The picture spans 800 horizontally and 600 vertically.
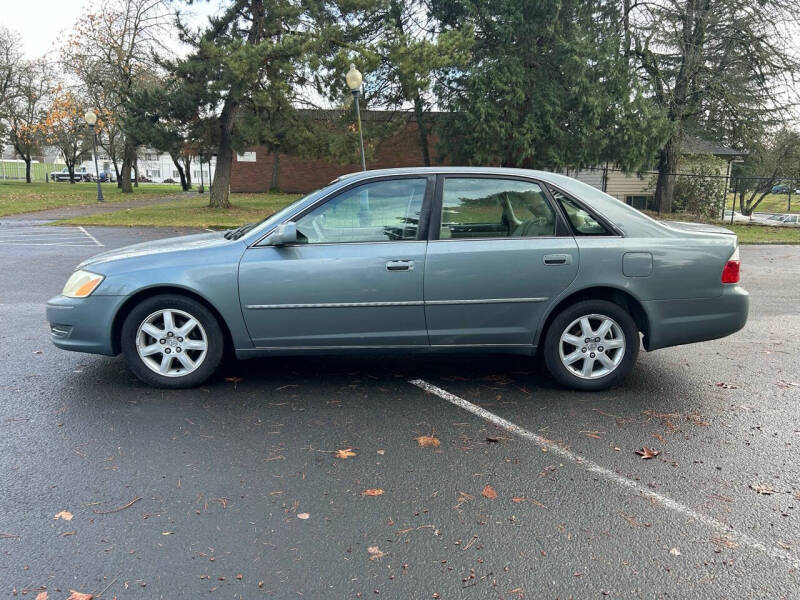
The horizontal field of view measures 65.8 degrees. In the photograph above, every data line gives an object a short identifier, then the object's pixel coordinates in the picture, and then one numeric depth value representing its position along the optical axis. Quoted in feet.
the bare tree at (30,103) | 144.15
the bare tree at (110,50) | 114.42
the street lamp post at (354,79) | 52.42
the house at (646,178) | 94.94
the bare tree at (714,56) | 71.56
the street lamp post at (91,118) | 90.74
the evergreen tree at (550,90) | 67.00
